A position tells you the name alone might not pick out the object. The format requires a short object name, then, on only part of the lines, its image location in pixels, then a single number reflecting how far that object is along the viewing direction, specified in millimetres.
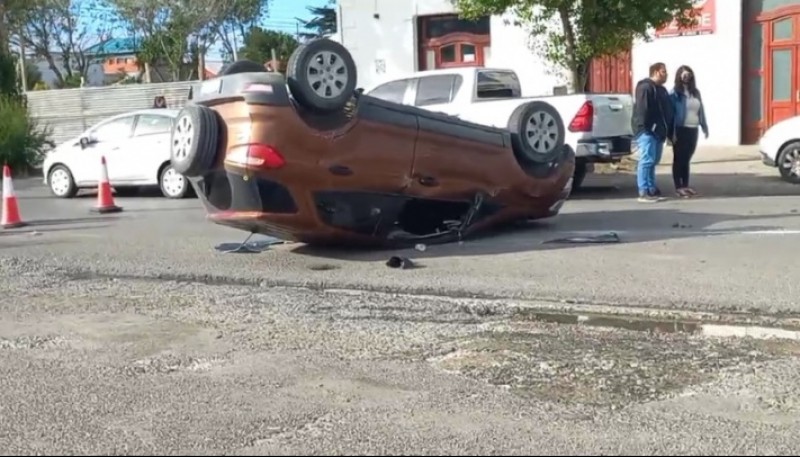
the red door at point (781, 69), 22344
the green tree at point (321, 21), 61719
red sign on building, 22828
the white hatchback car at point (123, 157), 17359
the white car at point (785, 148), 15492
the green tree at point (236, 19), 48281
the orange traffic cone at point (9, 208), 13727
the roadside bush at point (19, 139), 24422
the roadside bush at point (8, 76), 27797
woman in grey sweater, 13852
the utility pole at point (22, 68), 31816
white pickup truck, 14523
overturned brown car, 9031
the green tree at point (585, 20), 16625
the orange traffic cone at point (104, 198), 15430
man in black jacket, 13328
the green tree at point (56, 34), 47156
